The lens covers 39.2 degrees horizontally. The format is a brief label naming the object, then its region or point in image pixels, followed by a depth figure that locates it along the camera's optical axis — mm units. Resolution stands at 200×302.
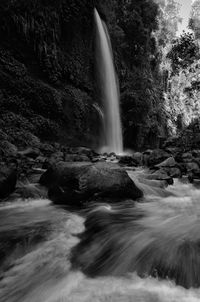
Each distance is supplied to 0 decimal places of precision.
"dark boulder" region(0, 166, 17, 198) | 5199
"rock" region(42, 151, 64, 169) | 7942
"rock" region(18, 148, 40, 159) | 9195
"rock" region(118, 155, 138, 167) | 10070
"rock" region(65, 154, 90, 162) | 9285
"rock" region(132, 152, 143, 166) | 10248
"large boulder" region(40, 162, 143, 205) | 4992
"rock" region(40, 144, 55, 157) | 10547
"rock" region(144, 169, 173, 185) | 6824
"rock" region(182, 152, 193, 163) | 9220
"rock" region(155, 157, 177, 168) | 8328
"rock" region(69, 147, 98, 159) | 11458
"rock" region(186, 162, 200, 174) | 8091
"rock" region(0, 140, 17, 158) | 8438
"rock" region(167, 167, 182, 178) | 7584
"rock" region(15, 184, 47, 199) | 5402
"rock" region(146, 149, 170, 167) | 9508
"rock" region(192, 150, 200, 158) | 10352
